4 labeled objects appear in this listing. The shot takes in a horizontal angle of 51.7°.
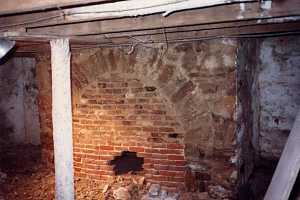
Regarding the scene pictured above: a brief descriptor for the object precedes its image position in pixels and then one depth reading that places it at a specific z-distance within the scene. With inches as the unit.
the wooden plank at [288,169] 71.4
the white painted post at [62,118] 99.1
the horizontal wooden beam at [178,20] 79.7
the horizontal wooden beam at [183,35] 112.6
